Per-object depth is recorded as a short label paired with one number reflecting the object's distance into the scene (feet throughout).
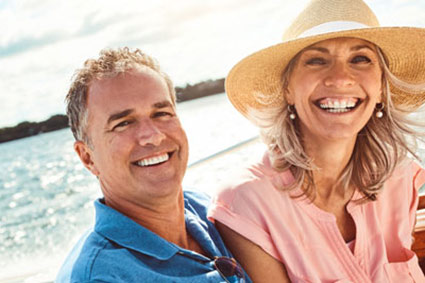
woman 4.91
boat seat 6.48
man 4.10
